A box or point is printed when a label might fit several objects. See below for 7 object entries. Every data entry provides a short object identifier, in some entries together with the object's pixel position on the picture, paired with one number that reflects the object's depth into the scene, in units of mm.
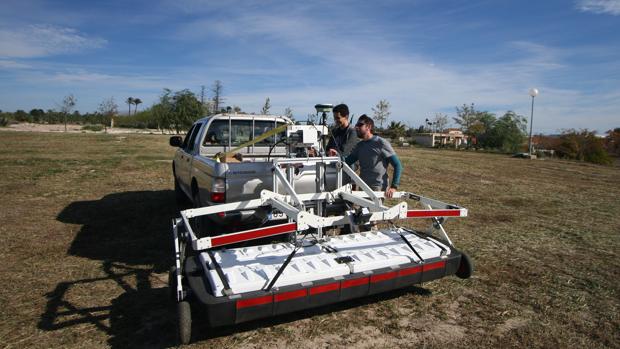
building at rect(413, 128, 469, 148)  52481
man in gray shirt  5043
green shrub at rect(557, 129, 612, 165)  35250
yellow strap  4531
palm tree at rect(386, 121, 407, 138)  52016
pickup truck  4480
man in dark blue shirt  5758
